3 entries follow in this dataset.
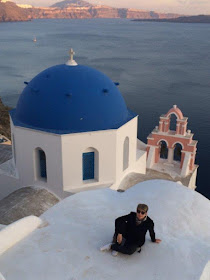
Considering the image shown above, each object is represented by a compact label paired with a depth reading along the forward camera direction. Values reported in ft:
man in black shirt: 19.13
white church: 38.47
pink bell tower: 58.75
